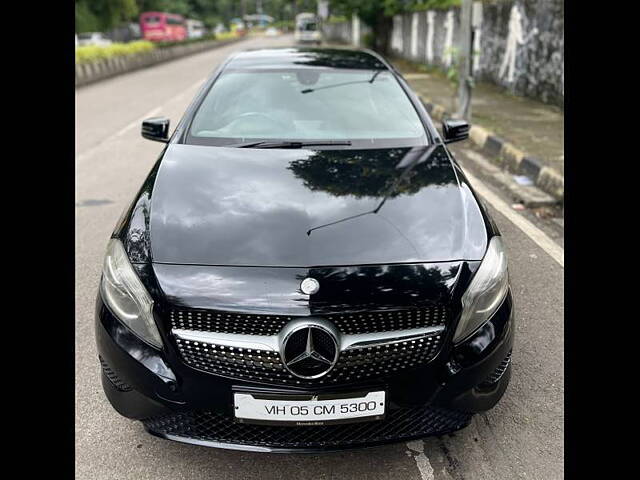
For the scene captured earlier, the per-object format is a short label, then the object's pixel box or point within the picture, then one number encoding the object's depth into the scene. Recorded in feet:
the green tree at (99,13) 106.83
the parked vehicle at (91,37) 109.29
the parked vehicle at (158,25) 166.40
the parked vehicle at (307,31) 140.75
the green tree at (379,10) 73.00
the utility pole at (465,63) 29.94
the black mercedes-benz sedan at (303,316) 6.68
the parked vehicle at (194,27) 209.55
